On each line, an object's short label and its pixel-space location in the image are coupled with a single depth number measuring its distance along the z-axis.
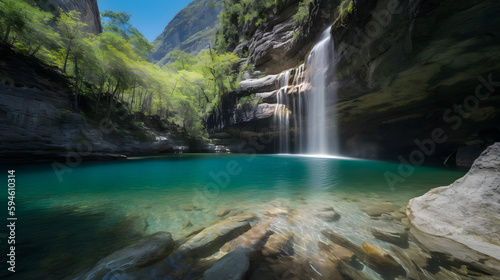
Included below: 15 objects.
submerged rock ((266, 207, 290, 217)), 3.35
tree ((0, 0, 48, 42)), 10.27
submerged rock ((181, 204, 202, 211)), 3.63
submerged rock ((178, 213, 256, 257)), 2.07
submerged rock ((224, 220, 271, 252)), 2.16
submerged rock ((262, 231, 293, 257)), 2.05
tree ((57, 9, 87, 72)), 12.35
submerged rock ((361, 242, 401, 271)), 1.88
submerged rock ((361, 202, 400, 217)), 3.35
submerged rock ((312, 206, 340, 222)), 3.16
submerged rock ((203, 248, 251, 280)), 1.47
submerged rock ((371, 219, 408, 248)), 2.39
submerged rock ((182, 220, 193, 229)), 2.90
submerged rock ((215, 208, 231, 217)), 3.39
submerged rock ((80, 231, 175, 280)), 1.56
